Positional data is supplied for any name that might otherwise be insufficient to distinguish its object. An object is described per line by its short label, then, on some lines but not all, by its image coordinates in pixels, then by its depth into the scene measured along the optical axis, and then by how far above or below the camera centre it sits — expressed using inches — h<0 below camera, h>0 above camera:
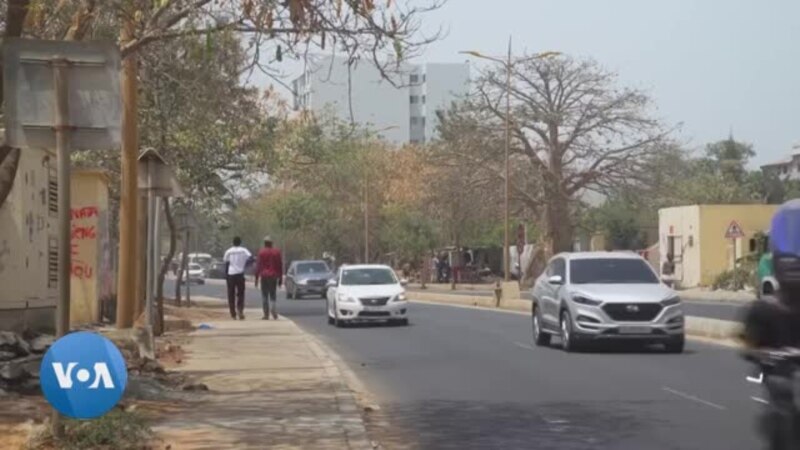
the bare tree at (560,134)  2034.9 +225.8
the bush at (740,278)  1806.1 -17.7
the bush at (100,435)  367.9 -51.4
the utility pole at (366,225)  2632.9 +89.1
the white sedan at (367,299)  1123.9 -29.0
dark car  1961.1 -17.1
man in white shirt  1136.2 -4.1
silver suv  784.3 -23.1
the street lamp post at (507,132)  1662.4 +188.1
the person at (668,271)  1670.8 -6.8
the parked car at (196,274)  3321.9 -17.1
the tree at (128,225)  689.6 +24.9
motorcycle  291.4 -30.0
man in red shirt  1173.7 -2.4
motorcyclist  292.5 -17.8
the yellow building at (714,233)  2122.3 +57.1
